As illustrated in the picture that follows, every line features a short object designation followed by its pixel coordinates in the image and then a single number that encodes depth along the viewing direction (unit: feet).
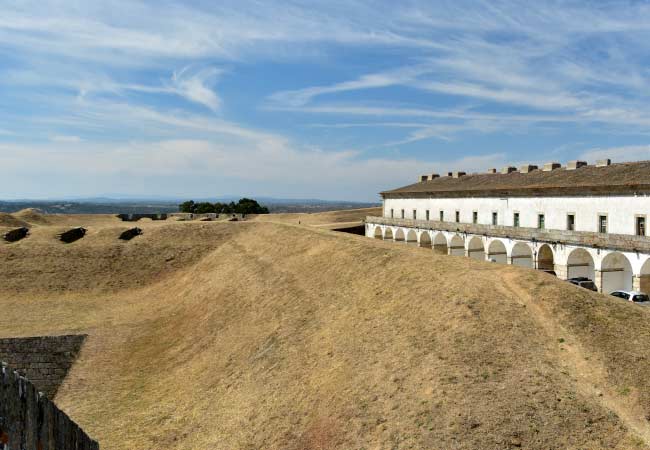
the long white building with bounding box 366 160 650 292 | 120.26
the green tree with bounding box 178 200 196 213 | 382.40
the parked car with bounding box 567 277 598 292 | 118.93
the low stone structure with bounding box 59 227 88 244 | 192.13
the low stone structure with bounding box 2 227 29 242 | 185.26
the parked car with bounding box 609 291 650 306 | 102.89
